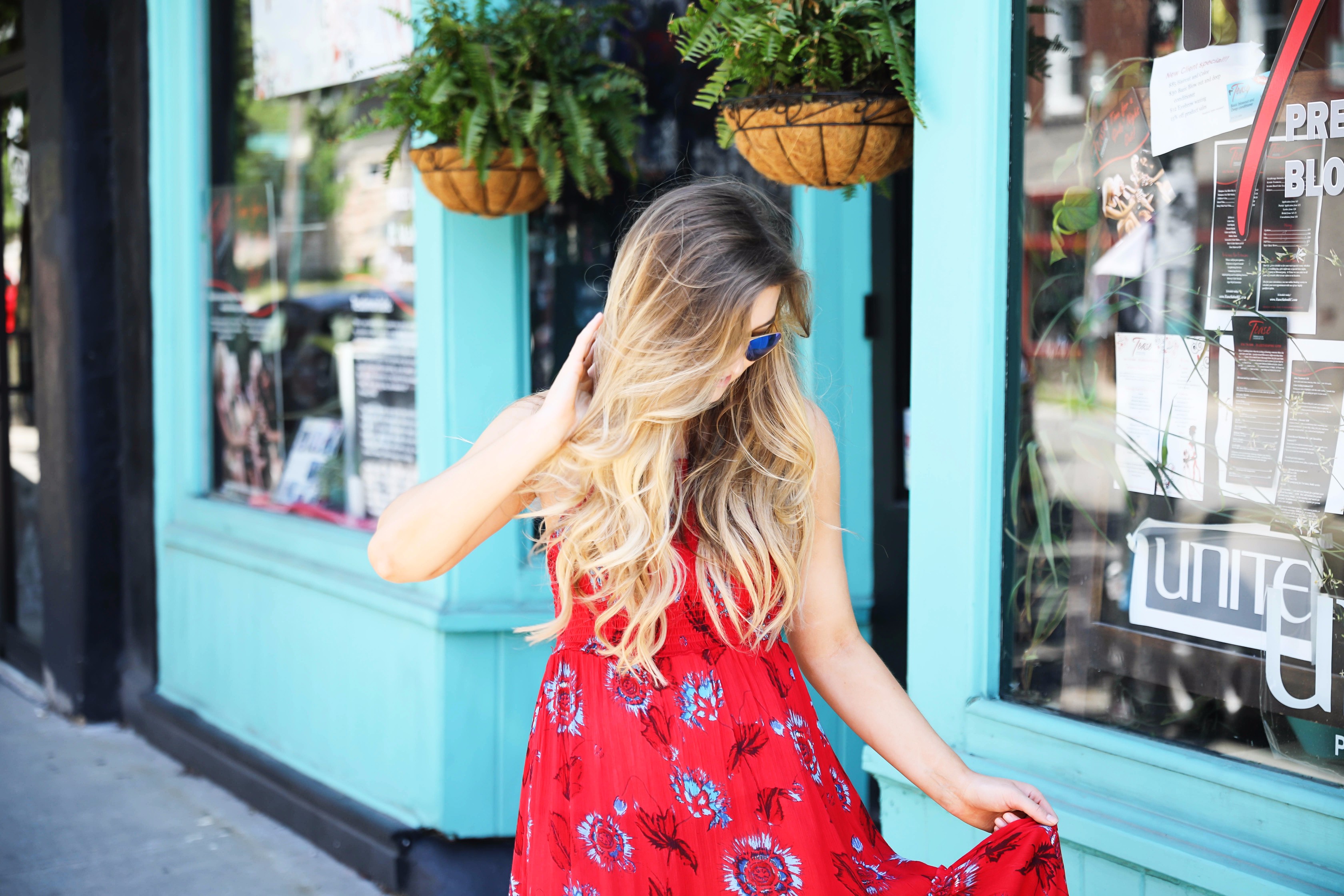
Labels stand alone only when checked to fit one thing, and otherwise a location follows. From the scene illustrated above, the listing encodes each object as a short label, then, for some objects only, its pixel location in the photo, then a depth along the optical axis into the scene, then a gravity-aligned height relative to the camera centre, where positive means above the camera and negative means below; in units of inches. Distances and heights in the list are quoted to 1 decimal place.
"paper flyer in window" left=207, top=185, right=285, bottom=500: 183.8 +2.8
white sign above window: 152.8 +43.9
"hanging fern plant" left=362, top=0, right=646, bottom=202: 117.4 +26.6
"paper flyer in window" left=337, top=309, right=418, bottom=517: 154.8 -6.2
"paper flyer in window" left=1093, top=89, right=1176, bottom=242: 86.7 +13.8
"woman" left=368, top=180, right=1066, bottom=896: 64.3 -14.3
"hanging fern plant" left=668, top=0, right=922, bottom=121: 91.2 +24.4
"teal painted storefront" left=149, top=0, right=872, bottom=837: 138.8 -30.9
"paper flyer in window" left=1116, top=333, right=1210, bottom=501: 83.8 -3.8
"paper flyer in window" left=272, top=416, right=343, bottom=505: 171.5 -13.9
